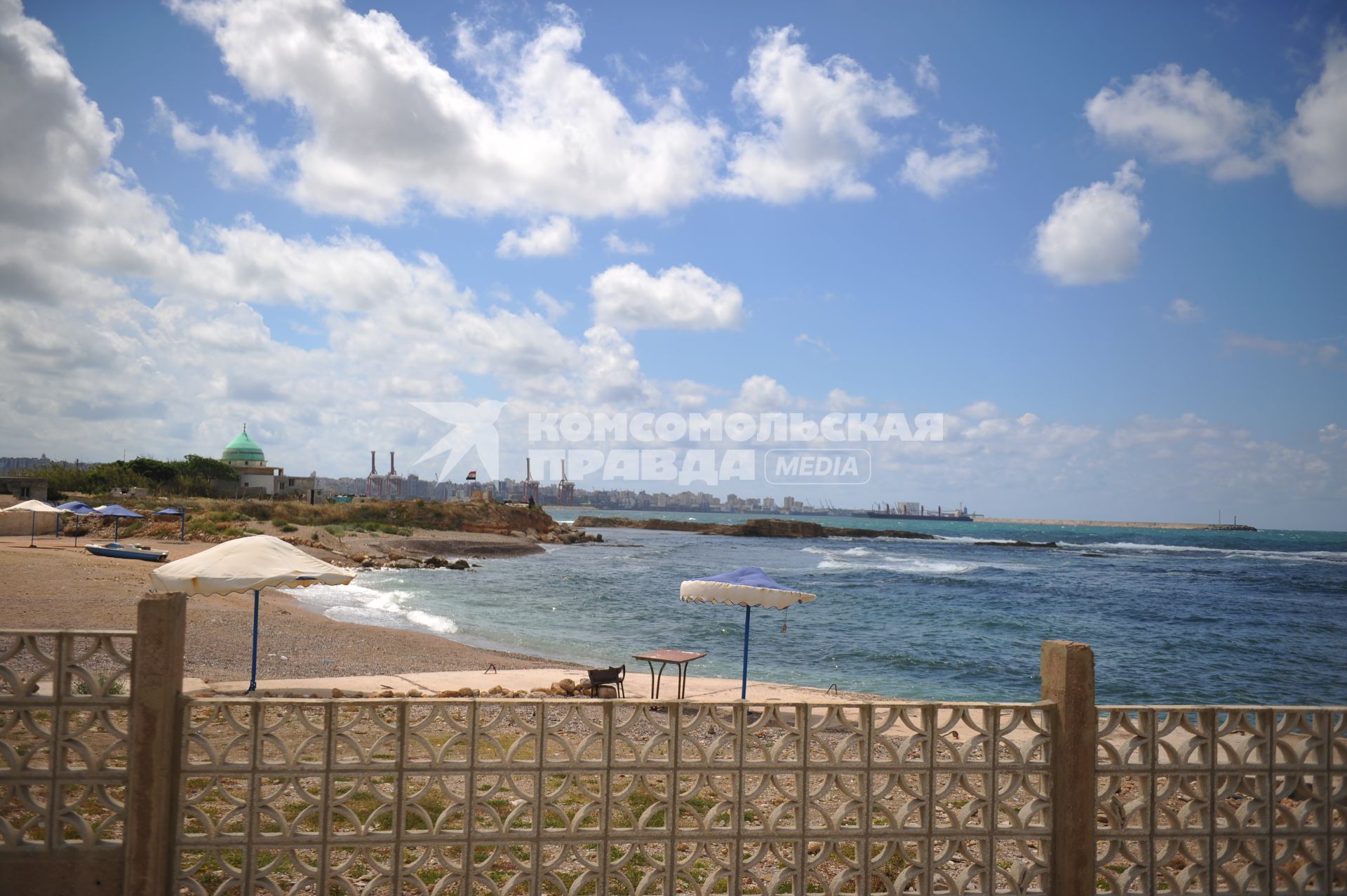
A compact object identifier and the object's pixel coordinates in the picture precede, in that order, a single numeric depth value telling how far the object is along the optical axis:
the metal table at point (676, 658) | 11.87
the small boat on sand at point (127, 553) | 27.05
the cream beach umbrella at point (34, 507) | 29.25
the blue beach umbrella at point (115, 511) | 28.08
